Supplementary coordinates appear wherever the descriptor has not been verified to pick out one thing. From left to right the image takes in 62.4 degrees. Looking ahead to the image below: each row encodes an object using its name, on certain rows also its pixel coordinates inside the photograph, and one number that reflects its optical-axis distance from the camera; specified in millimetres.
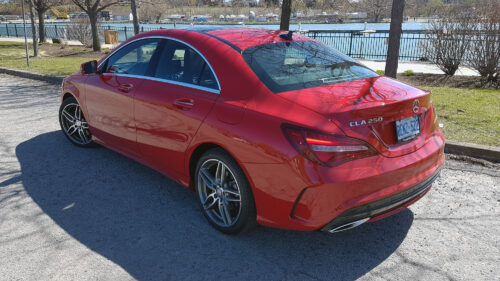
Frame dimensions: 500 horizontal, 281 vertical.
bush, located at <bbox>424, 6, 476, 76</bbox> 11508
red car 2717
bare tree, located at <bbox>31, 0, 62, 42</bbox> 25384
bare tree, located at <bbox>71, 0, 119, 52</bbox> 20689
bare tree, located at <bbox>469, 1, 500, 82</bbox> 10578
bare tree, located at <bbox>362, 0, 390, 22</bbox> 16389
